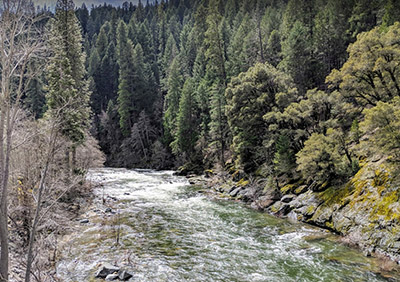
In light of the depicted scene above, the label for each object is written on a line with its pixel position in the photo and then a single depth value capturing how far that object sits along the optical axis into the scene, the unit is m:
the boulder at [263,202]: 19.48
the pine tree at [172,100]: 51.78
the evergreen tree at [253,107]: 26.08
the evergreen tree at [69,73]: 22.59
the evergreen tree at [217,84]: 35.34
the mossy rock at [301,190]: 19.02
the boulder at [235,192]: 23.56
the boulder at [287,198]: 18.84
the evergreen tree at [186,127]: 45.69
